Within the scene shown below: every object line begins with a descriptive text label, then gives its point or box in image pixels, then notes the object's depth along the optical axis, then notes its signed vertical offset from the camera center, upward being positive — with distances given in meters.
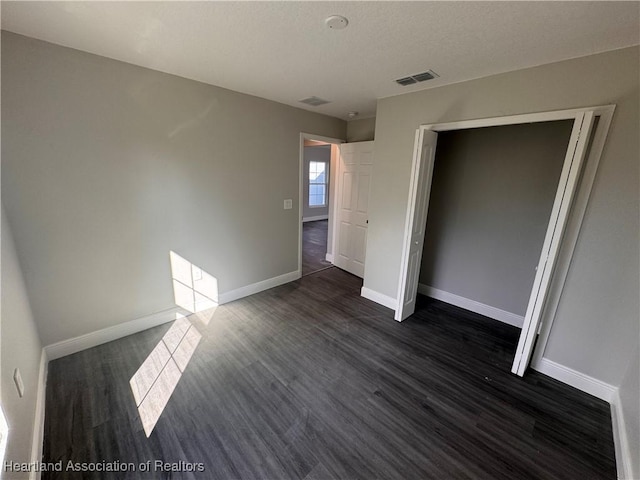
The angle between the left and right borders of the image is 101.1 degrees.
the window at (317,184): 9.23 -0.26
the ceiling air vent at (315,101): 3.28 +0.94
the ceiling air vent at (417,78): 2.40 +0.95
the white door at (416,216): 2.74 -0.39
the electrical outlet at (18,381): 1.47 -1.20
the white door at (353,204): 4.14 -0.43
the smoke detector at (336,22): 1.58 +0.93
